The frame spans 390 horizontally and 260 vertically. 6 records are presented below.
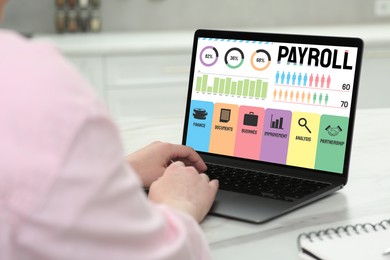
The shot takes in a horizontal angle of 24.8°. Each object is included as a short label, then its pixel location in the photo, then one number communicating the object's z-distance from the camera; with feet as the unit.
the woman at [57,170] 2.49
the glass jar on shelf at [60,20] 11.05
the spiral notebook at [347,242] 3.64
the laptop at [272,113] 4.39
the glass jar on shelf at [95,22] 11.22
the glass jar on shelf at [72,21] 11.05
